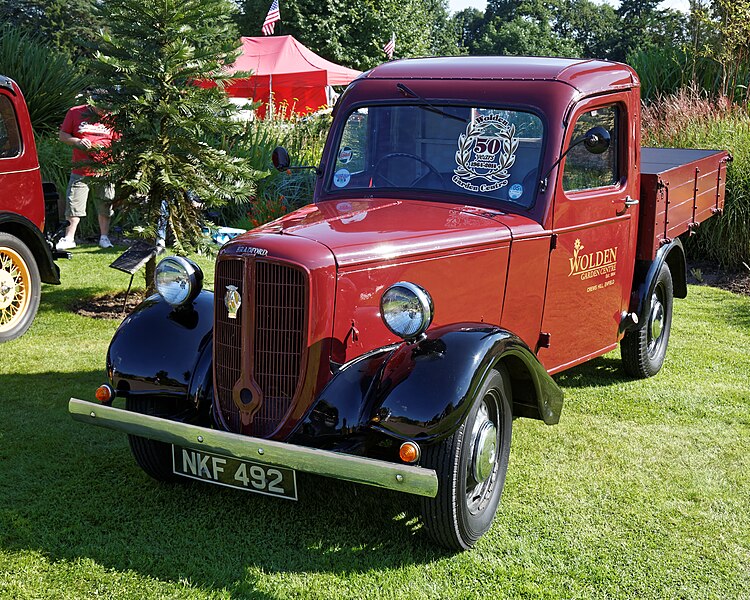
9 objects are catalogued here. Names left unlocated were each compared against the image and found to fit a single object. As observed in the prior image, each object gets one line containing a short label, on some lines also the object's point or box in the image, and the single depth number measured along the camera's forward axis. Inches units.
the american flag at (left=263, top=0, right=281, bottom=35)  789.9
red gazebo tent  812.6
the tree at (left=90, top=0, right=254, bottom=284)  258.8
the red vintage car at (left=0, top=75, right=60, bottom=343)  263.1
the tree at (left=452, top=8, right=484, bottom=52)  3096.5
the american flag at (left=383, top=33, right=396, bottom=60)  917.2
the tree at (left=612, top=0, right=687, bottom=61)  2132.1
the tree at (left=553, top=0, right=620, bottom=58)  2726.4
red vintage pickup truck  132.7
